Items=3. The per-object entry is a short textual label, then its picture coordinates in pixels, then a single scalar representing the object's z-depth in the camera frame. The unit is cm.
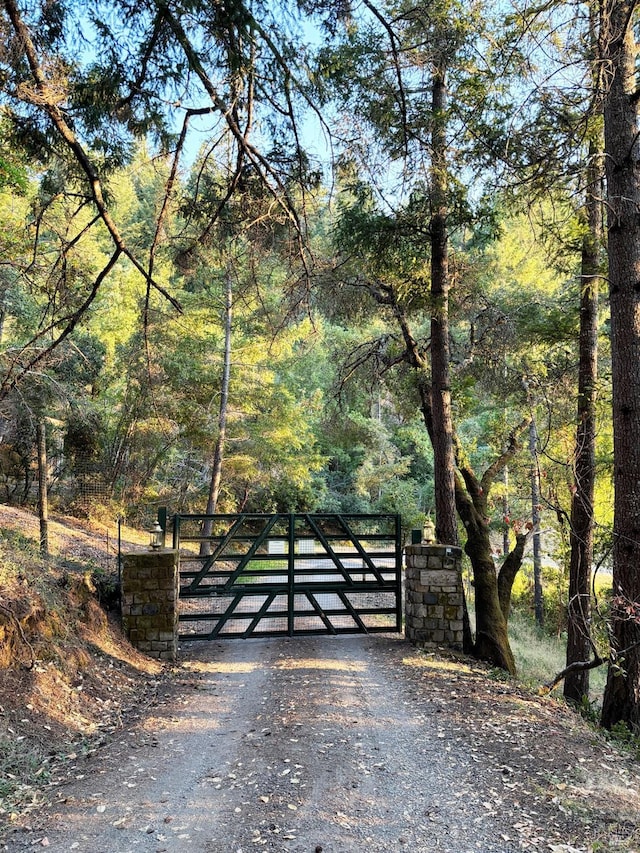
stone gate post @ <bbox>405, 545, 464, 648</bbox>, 749
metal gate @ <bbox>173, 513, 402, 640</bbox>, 775
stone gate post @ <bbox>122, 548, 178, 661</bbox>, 698
